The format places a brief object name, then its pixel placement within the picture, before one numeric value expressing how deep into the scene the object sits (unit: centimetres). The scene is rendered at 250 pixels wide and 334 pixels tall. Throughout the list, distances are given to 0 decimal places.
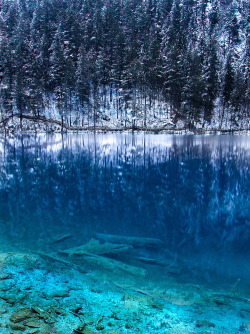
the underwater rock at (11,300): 698
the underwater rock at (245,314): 672
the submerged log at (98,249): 1027
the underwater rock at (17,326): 592
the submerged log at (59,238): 1143
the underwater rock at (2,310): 655
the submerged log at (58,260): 908
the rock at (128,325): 623
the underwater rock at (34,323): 606
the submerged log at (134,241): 1103
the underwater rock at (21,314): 624
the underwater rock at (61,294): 738
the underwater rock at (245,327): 621
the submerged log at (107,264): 893
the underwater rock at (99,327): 609
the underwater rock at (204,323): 639
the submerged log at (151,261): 942
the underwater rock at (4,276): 829
